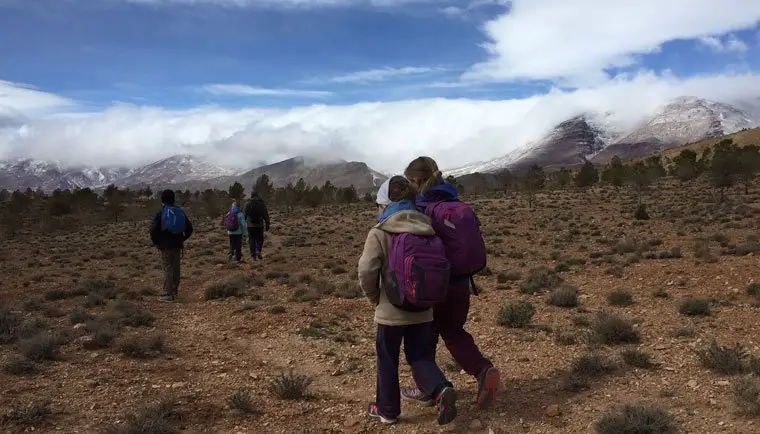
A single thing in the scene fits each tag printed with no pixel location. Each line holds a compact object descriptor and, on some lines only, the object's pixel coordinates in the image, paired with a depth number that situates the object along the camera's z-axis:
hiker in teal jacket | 16.33
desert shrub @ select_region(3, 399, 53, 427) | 5.09
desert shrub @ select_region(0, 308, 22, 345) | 7.96
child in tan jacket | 4.51
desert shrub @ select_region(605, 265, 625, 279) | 12.69
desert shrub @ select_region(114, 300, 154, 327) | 9.20
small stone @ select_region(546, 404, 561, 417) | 5.07
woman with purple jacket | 4.87
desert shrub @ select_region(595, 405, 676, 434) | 4.36
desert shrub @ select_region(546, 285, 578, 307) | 9.87
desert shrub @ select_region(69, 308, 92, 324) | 9.49
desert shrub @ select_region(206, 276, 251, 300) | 11.96
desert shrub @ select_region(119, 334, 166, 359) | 7.41
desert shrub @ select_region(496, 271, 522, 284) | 13.11
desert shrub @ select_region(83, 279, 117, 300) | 12.05
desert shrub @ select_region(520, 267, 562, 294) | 11.62
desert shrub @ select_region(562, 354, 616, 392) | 5.66
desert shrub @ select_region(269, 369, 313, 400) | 5.83
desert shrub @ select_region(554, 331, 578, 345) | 7.38
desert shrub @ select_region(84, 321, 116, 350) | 7.77
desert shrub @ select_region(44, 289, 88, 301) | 12.27
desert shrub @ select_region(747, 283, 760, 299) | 9.42
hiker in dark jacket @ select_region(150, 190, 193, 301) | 11.05
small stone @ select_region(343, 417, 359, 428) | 5.13
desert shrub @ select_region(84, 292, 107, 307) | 11.16
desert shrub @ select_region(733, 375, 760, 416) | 4.60
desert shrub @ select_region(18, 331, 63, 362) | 7.07
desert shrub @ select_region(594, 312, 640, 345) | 7.22
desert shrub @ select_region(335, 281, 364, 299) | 11.71
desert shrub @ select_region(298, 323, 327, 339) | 8.48
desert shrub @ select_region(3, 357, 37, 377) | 6.55
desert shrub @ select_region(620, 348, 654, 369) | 6.11
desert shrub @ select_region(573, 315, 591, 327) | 8.31
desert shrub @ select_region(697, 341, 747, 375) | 5.64
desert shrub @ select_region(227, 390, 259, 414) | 5.48
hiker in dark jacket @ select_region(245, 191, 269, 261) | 16.47
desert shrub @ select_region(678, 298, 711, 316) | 8.50
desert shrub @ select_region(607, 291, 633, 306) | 9.70
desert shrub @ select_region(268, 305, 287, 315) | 10.21
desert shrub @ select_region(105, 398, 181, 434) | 4.80
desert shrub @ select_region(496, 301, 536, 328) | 8.52
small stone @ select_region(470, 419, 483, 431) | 4.86
